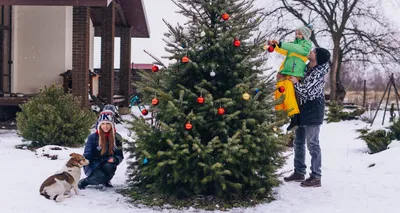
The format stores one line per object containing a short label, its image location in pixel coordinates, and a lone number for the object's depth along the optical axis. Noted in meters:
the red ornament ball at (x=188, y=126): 4.93
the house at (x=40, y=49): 14.56
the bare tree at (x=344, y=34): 32.09
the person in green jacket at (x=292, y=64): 5.86
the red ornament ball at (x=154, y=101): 5.19
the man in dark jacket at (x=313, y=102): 5.99
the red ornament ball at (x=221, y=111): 5.00
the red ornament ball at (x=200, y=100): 4.99
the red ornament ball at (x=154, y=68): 5.48
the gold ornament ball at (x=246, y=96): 5.04
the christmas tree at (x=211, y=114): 5.01
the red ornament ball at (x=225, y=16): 5.26
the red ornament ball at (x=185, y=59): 5.20
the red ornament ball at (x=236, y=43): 5.26
